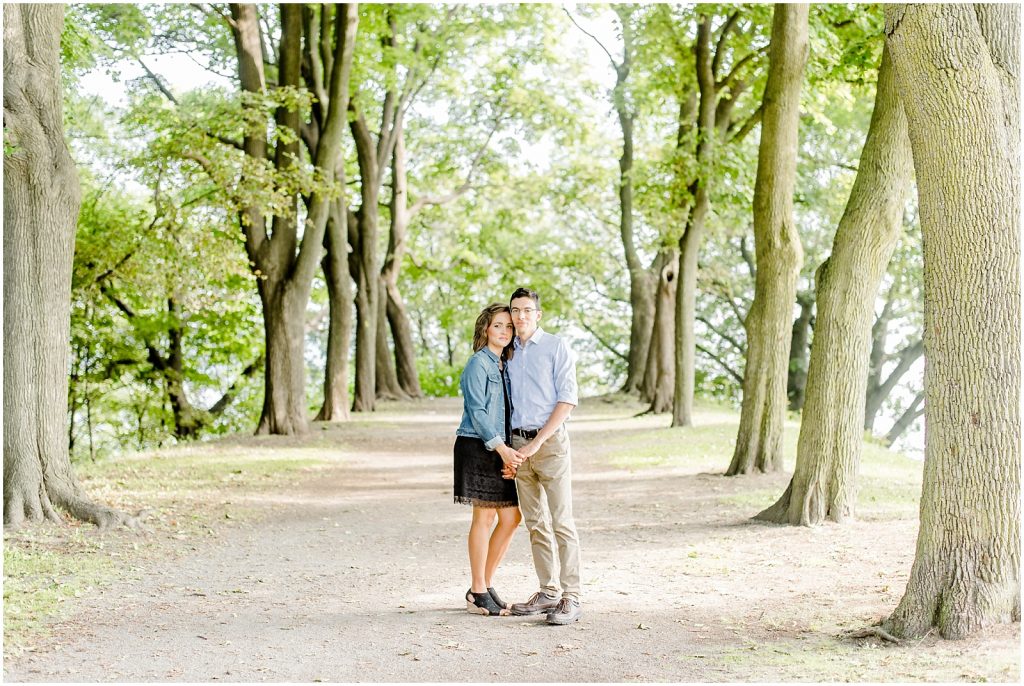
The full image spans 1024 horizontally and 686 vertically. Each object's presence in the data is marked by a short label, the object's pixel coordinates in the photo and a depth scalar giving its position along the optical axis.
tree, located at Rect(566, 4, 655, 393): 27.22
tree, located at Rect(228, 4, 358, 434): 18.88
